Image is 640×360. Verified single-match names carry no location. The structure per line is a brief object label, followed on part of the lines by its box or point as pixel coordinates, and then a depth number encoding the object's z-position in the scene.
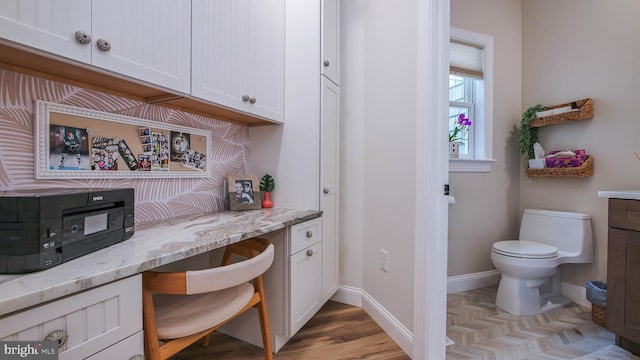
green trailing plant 2.32
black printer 0.59
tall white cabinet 1.74
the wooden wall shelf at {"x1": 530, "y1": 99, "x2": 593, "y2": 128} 1.99
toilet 1.88
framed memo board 0.96
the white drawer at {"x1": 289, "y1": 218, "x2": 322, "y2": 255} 1.44
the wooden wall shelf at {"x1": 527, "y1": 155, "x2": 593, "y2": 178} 1.99
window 2.33
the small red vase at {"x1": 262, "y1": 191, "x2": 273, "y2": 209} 1.74
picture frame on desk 1.64
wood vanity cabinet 1.40
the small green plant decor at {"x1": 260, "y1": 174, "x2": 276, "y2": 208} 1.75
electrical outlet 1.71
